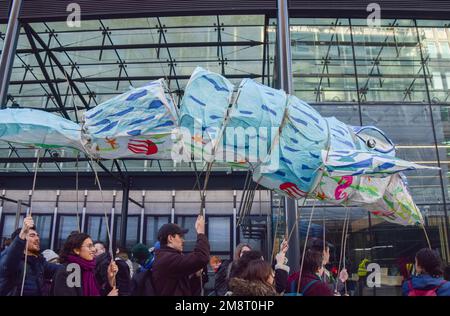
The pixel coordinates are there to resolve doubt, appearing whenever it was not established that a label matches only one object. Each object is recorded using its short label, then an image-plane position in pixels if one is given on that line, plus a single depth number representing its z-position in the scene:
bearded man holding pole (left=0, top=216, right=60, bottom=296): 4.10
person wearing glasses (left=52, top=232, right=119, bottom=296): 3.82
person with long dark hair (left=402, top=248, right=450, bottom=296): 4.02
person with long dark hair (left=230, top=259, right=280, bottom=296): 3.33
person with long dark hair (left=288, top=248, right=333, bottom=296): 3.64
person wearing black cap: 3.70
